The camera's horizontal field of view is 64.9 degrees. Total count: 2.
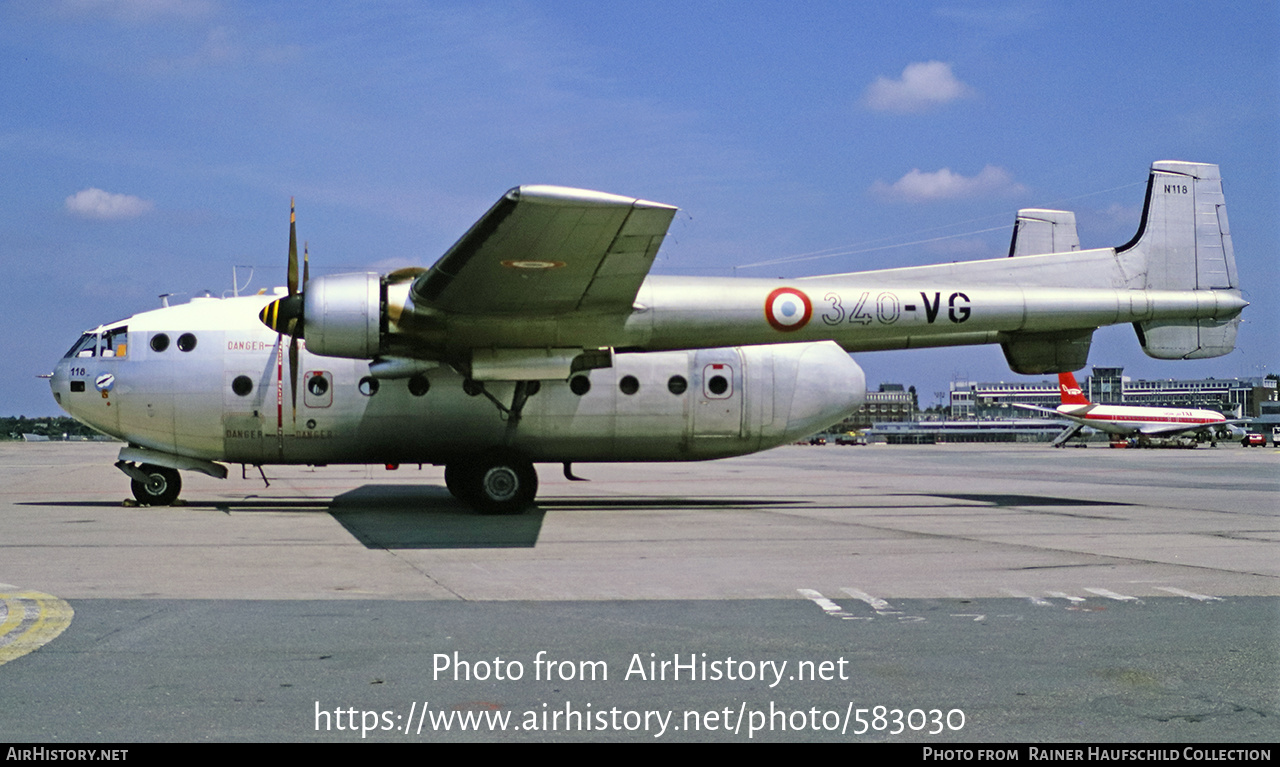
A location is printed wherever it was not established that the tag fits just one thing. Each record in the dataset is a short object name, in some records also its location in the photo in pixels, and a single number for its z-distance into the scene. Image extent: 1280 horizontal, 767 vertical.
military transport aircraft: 17.78
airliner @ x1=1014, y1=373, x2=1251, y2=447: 86.38
